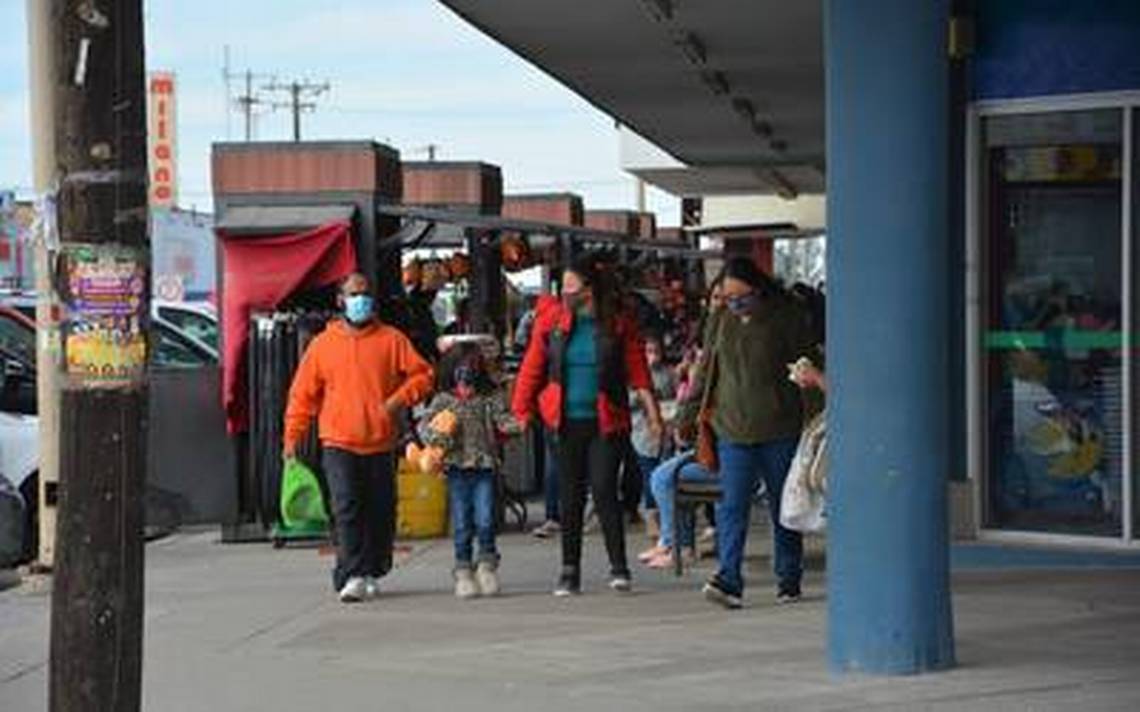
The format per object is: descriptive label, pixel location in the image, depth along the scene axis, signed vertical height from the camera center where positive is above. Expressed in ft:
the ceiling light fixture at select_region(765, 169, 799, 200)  109.91 +11.64
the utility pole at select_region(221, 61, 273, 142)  301.63 +42.65
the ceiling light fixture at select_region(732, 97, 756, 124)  67.15 +9.51
